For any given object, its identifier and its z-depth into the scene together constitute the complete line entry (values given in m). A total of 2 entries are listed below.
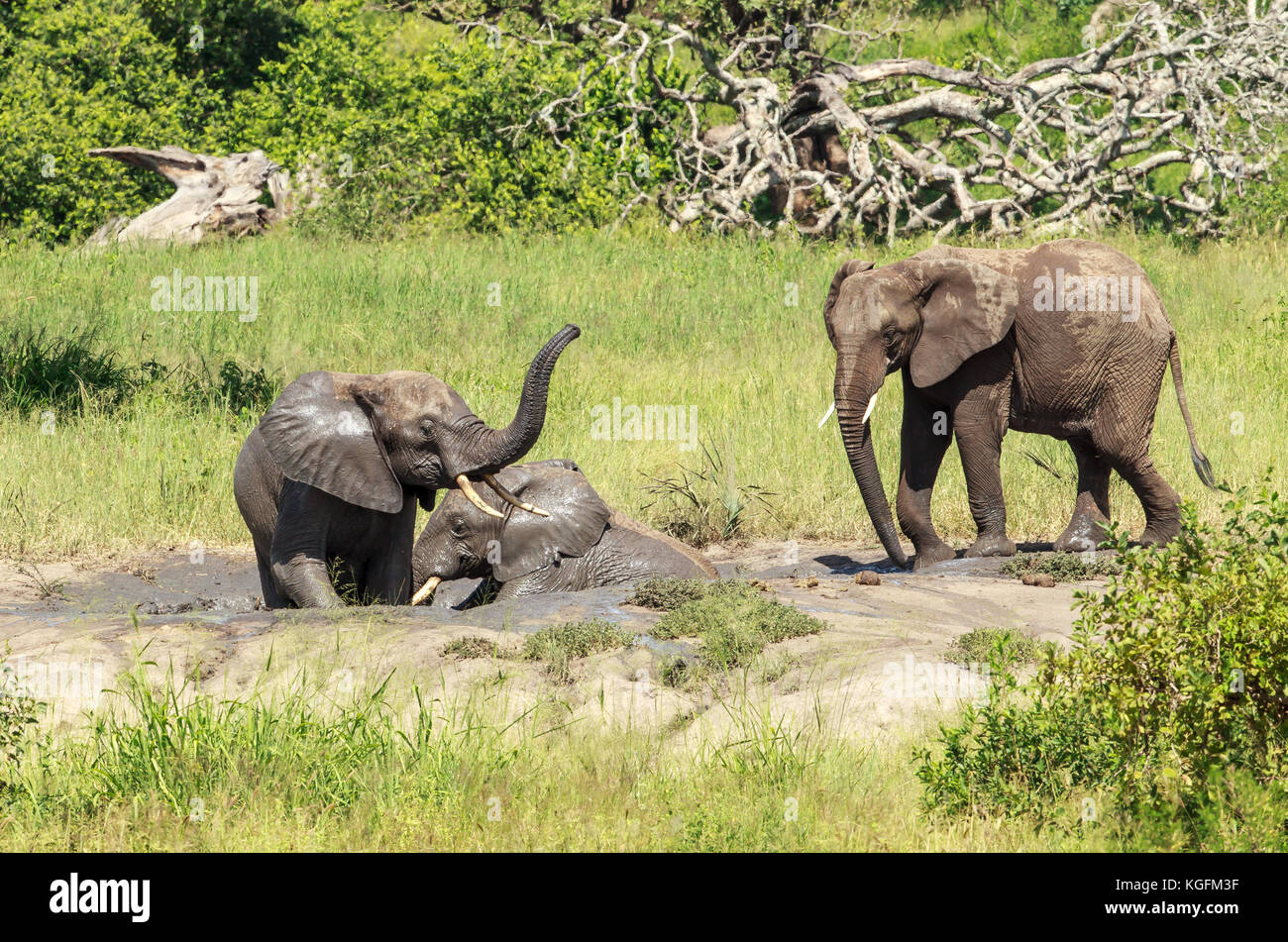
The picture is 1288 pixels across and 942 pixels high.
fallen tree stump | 38.00
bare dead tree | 35.56
